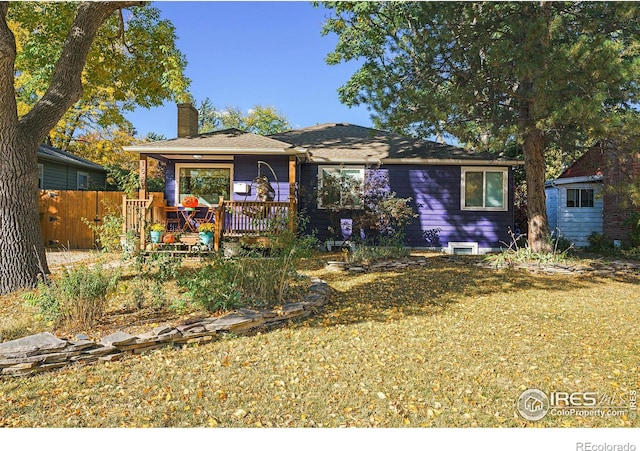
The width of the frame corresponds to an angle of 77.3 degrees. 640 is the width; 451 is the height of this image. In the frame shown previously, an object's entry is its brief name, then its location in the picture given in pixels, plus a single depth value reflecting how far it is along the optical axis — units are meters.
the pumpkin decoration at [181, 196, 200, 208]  10.45
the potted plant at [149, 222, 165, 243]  9.12
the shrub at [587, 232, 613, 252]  12.59
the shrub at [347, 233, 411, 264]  8.70
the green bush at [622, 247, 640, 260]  10.64
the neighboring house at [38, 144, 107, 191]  15.54
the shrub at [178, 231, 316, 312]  4.70
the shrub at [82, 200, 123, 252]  6.72
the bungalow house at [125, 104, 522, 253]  11.41
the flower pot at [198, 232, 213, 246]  9.02
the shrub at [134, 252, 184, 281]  5.26
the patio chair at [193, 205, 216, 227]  11.22
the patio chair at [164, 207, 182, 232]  11.26
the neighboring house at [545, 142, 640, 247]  12.67
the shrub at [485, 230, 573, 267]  8.93
